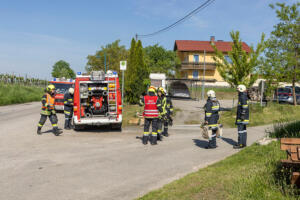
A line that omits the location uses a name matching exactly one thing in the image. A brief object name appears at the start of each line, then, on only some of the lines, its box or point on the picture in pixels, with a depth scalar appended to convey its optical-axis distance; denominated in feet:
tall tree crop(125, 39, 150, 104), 66.64
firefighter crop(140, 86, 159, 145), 30.73
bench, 13.39
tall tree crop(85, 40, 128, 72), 149.18
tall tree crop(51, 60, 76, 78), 397.19
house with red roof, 167.02
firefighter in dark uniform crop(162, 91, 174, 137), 36.43
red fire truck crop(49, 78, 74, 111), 59.57
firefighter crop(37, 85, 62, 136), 35.12
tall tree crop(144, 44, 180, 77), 165.06
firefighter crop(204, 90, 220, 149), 28.48
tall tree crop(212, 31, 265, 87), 54.60
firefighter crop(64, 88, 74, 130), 40.65
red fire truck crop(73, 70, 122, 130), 37.42
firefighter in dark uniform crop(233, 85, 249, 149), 27.84
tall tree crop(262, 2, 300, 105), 59.47
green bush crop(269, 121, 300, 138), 28.08
